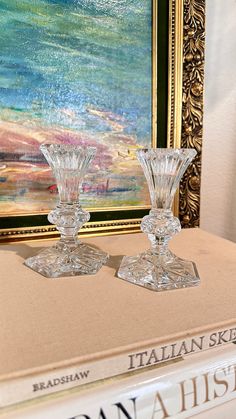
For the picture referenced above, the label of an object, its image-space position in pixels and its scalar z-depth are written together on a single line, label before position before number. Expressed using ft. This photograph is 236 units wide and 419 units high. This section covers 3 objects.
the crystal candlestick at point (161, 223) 1.66
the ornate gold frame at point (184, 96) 2.55
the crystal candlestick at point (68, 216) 1.76
